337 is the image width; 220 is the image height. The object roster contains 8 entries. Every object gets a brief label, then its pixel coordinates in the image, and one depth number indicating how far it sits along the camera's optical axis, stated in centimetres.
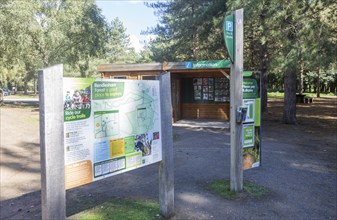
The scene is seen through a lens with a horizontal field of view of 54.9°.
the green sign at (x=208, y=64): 1287
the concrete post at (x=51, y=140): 264
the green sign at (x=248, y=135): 543
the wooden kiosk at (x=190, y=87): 1477
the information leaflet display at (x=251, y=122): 546
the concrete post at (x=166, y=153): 415
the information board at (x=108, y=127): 293
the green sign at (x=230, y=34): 487
